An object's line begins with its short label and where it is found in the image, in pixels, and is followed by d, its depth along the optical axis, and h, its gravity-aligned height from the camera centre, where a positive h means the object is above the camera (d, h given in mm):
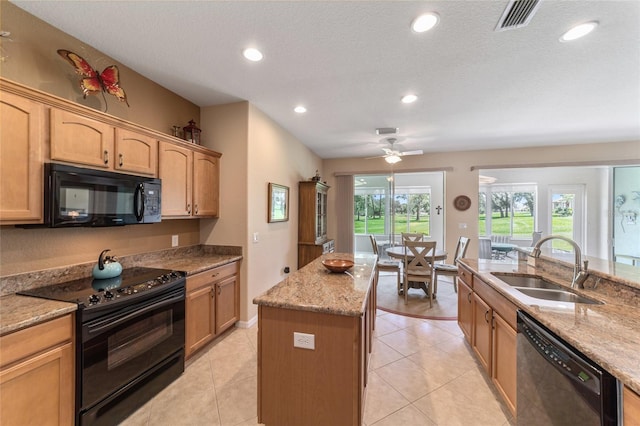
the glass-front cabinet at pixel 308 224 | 4641 -215
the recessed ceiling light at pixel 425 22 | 1660 +1298
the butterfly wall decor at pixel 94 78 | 1811 +1029
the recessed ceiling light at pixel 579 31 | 1736 +1294
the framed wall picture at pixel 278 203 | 3580 +147
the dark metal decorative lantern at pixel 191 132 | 2920 +928
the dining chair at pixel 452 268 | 4148 -917
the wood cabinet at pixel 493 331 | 1695 -952
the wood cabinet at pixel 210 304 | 2344 -952
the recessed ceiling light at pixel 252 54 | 2061 +1326
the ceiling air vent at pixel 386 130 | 3952 +1305
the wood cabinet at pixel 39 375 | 1237 -867
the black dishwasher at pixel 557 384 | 992 -787
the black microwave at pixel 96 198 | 1611 +107
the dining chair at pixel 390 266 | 4414 -948
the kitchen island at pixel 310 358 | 1429 -853
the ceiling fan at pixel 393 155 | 4105 +959
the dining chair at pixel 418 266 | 3854 -837
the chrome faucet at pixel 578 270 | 1804 -415
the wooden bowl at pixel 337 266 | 2136 -454
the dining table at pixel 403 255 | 4065 -687
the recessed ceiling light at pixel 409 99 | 2870 +1328
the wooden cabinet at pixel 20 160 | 1427 +308
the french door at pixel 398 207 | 6859 +172
